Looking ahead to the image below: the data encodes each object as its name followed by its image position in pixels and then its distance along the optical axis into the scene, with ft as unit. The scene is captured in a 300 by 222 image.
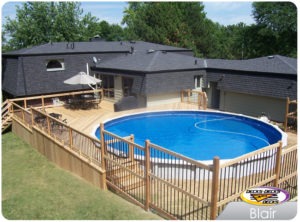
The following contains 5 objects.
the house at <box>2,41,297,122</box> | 49.83
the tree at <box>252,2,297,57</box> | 103.40
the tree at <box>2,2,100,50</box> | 115.75
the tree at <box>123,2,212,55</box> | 116.37
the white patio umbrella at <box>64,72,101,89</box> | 54.34
